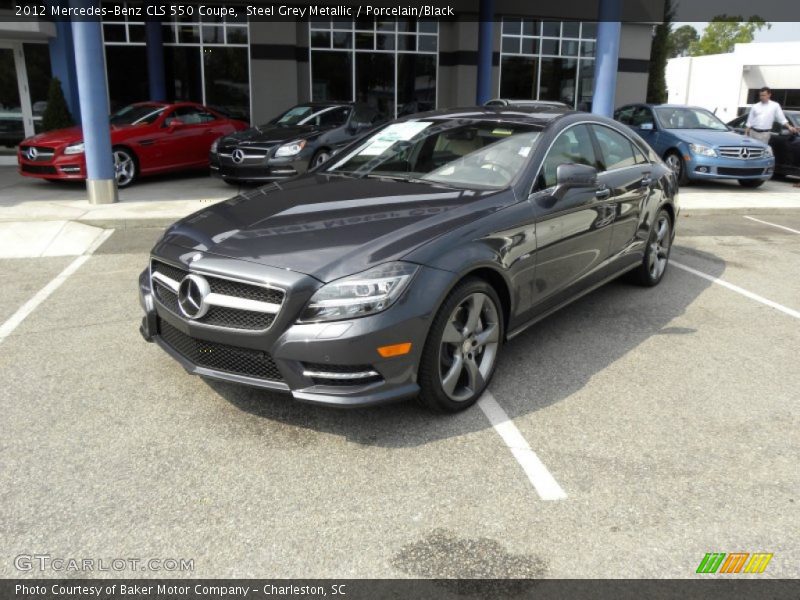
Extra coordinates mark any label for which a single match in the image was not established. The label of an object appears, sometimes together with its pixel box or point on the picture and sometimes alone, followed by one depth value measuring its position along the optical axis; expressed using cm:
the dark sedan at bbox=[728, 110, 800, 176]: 1435
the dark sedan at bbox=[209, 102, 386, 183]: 1109
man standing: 1409
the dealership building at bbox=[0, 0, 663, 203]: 1623
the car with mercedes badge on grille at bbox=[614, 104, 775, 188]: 1252
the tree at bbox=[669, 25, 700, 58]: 12108
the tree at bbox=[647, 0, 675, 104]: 2756
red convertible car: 1155
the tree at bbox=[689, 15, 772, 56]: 7875
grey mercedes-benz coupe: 329
